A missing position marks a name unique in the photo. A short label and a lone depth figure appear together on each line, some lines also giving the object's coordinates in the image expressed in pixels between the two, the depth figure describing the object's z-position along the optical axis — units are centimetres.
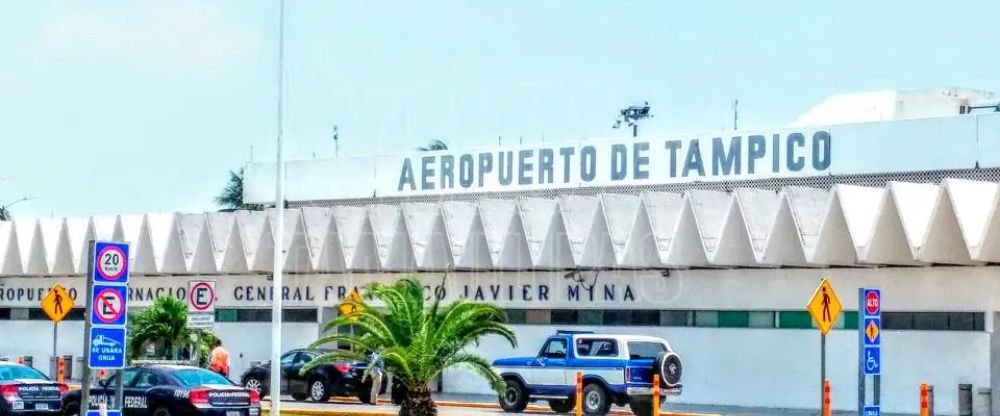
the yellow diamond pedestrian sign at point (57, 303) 3822
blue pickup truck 3434
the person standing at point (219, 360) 3566
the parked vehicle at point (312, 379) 4056
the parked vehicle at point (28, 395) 3047
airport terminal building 3625
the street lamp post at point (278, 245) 3441
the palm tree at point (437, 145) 7839
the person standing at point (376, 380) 3906
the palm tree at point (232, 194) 8207
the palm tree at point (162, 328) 4197
